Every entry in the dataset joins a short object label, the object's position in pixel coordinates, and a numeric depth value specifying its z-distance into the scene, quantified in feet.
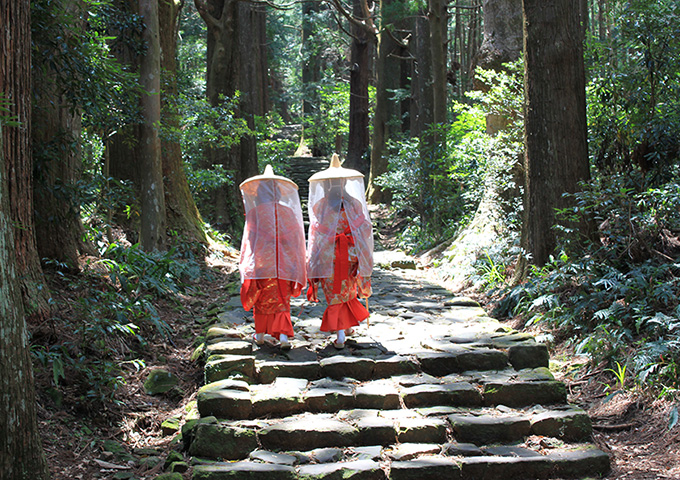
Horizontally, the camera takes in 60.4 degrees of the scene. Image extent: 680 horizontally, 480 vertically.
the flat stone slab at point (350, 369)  17.21
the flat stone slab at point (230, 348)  17.95
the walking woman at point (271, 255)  19.49
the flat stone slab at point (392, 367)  17.35
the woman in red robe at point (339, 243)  19.66
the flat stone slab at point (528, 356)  17.67
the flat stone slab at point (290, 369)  17.08
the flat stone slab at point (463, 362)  17.54
